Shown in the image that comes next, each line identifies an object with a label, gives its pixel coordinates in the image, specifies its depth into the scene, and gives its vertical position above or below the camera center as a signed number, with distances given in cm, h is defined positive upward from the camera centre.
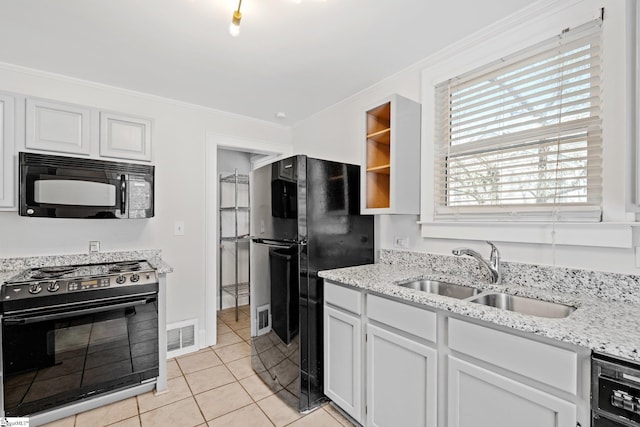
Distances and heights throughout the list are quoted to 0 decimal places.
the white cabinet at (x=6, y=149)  199 +40
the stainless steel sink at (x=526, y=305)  139 -46
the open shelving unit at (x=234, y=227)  405 -23
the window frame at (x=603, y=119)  134 +46
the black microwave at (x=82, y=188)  204 +16
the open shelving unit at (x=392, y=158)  201 +38
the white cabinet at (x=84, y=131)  209 +60
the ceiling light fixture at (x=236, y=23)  140 +90
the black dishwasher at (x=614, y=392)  87 -54
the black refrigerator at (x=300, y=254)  203 -32
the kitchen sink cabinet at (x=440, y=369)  102 -68
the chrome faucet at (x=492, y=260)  169 -27
